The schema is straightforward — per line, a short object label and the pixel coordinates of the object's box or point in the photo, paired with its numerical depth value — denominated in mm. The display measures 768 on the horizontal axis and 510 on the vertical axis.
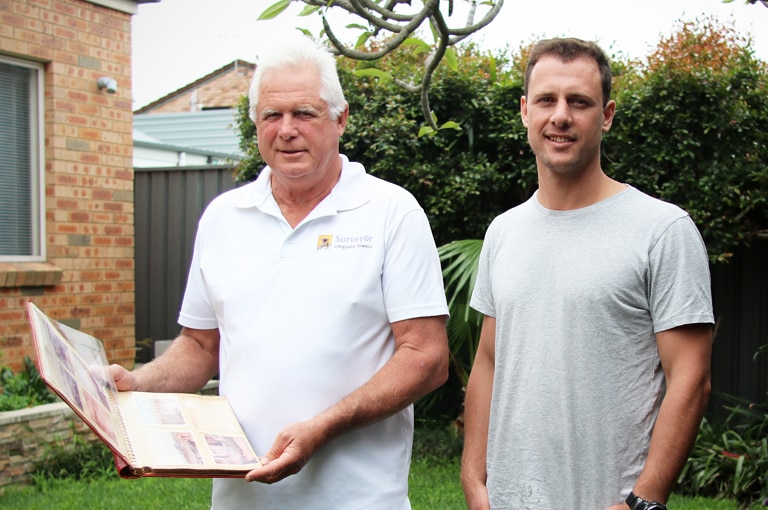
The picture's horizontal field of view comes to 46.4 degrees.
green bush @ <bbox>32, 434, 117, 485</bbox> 6328
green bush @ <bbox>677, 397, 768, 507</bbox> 5750
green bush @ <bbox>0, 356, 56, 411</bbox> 6523
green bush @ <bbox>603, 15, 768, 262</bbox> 6262
